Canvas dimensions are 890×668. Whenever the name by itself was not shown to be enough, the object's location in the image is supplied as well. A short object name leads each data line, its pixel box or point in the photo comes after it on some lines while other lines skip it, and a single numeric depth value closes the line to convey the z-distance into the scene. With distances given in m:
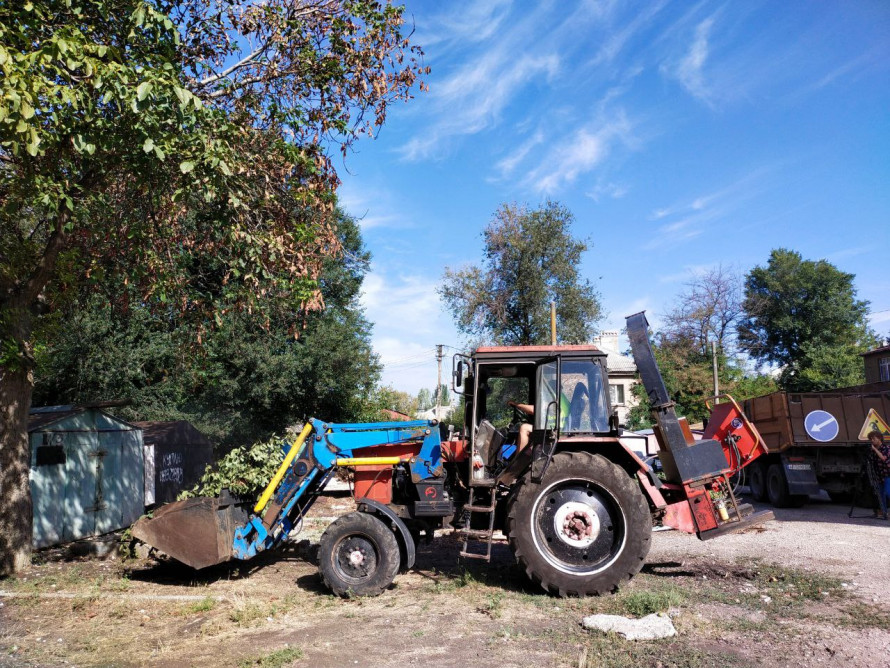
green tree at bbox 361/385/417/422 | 22.27
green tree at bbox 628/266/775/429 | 29.36
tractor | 6.84
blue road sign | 13.59
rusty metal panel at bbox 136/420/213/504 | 14.91
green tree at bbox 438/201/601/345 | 26.55
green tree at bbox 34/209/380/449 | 18.50
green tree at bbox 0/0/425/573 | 6.77
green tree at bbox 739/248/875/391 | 45.22
